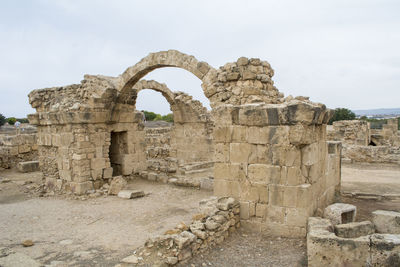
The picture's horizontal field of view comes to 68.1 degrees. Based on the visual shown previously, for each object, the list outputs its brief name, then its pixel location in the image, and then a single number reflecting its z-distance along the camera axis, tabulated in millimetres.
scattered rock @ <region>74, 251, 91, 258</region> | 4437
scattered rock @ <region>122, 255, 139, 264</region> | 3718
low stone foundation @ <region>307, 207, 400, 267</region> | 3439
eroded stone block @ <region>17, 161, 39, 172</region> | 11891
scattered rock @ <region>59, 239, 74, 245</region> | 4969
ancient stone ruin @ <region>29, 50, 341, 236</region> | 4652
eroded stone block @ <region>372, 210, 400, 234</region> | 4324
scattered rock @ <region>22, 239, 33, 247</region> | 4840
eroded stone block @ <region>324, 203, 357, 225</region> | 4855
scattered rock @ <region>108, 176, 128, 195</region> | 8164
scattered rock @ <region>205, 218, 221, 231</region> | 4469
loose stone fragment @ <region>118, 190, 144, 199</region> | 7730
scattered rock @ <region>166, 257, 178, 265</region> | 3723
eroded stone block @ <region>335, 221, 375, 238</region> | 4180
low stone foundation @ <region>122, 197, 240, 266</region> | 3811
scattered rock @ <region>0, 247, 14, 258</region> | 4457
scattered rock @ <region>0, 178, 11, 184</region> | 10116
